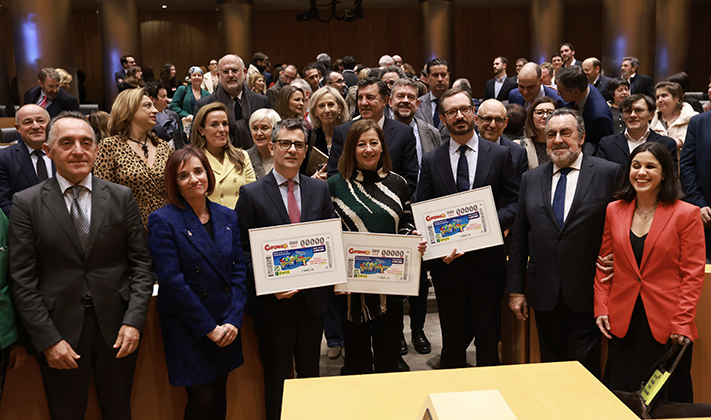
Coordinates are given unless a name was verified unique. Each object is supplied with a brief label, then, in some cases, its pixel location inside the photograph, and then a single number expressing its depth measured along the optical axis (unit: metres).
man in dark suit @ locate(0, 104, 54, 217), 3.77
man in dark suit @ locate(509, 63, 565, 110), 4.79
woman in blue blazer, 2.66
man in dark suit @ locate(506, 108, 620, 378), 2.95
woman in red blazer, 2.71
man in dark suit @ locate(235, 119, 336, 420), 2.95
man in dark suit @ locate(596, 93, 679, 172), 3.96
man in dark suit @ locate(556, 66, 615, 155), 4.26
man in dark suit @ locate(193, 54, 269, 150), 5.03
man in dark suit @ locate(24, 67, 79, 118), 6.37
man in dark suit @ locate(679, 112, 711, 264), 4.00
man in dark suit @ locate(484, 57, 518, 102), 7.77
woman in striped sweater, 3.12
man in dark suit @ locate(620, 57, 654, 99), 7.48
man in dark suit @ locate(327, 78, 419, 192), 3.62
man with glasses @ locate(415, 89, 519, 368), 3.25
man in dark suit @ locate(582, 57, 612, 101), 7.11
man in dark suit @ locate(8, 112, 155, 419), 2.46
